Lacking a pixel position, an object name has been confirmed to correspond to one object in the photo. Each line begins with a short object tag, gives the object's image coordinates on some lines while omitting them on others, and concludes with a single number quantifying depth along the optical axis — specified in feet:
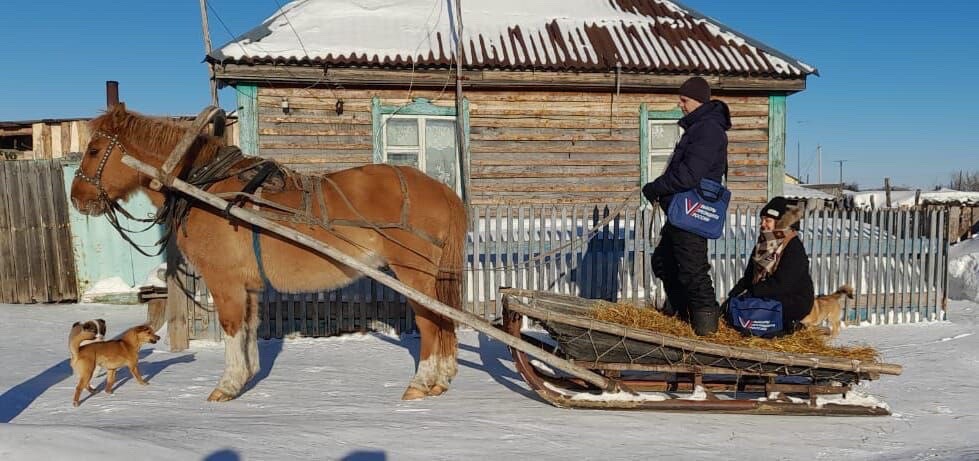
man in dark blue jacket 13.74
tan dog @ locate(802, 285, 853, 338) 19.04
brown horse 14.78
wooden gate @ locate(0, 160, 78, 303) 30.60
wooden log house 30.14
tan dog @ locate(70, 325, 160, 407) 14.62
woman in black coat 14.40
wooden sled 12.65
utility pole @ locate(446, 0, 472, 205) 31.22
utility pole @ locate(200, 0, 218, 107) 28.53
